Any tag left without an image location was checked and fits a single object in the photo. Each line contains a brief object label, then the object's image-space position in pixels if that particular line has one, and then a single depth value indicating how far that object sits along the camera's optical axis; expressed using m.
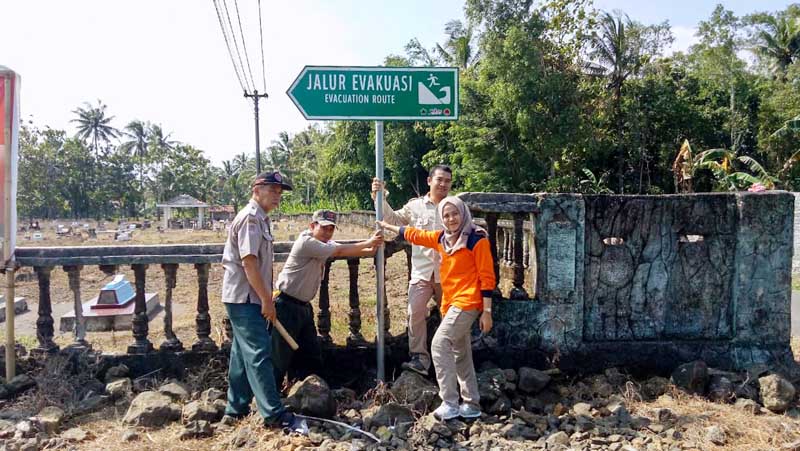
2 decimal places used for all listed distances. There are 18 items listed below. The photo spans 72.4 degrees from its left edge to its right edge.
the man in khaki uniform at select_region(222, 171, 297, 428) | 3.33
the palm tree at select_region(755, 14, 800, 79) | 28.80
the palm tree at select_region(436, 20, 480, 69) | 26.92
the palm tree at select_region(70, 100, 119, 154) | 64.31
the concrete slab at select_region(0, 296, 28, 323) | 8.66
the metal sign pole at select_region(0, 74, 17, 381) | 3.87
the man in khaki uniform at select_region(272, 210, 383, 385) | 3.73
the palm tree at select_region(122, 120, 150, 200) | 67.94
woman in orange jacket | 3.42
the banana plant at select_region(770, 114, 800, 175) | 16.19
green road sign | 3.78
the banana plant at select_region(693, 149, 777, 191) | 14.27
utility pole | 23.05
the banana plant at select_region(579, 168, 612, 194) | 19.52
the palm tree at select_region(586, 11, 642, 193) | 21.69
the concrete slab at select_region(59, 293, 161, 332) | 7.41
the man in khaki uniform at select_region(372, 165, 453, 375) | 3.95
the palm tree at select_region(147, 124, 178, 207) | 56.56
